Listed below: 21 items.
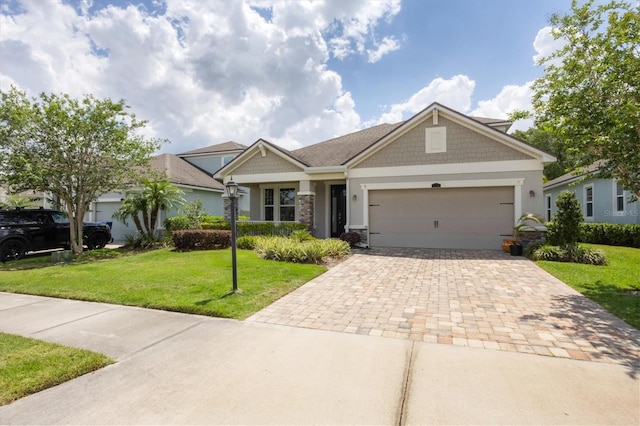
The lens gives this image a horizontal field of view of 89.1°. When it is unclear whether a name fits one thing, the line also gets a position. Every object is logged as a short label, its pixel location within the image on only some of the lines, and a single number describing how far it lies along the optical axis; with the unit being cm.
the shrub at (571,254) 924
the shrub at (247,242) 1273
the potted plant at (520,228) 1093
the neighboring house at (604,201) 1391
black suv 1092
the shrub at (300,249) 969
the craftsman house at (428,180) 1175
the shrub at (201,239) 1224
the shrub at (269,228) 1401
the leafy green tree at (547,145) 2875
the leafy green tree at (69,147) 1071
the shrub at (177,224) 1478
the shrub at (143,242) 1378
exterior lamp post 638
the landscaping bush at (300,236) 1208
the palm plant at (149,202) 1351
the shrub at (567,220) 966
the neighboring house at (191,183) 1791
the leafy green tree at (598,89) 612
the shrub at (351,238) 1300
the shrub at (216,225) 1461
